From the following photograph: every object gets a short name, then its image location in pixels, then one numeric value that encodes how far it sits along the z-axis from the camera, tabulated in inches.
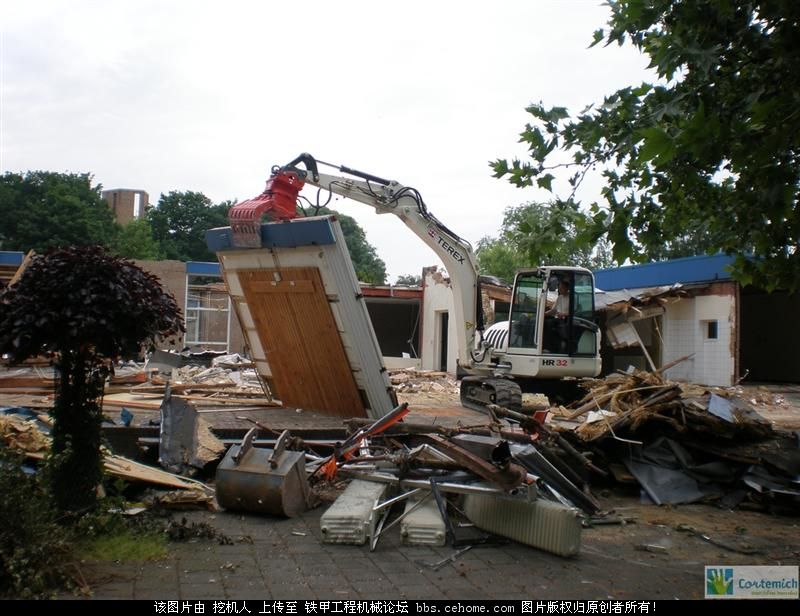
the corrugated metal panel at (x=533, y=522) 238.5
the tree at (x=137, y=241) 2001.2
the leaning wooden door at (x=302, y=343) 389.1
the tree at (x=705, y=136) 195.2
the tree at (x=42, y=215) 1846.7
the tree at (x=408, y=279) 2337.8
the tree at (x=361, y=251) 2529.5
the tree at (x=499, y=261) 1859.0
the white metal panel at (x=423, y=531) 247.0
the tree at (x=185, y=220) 2410.2
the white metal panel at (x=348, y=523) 243.9
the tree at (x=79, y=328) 224.1
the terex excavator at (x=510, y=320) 497.4
